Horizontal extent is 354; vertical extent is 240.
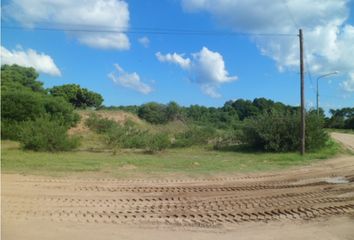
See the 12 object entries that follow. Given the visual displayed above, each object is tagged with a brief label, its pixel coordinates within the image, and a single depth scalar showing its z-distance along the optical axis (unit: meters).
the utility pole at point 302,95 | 28.30
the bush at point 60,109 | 40.28
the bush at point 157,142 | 29.12
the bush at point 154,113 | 67.38
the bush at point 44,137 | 25.69
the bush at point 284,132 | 31.89
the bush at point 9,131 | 32.84
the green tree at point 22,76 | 50.00
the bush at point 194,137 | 35.84
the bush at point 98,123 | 45.47
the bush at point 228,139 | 36.31
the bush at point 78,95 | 65.83
